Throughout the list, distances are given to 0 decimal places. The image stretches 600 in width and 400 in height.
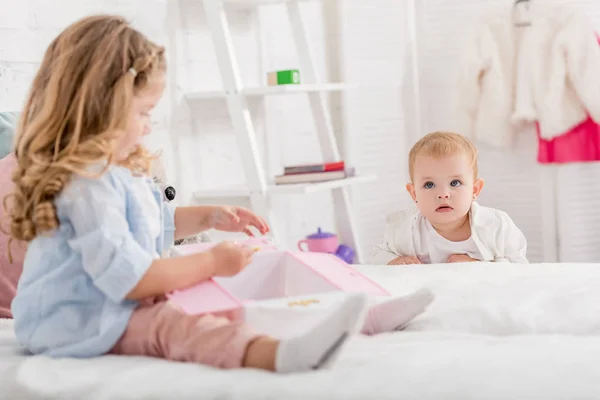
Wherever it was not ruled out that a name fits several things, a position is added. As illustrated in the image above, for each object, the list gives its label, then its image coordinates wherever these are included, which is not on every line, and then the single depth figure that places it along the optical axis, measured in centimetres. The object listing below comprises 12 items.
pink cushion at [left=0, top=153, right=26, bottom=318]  161
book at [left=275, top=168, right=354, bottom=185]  287
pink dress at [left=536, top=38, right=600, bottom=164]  351
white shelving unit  275
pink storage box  150
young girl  126
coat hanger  364
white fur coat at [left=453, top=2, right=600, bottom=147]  346
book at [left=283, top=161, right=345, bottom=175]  290
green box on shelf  286
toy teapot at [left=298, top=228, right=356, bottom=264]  307
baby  218
